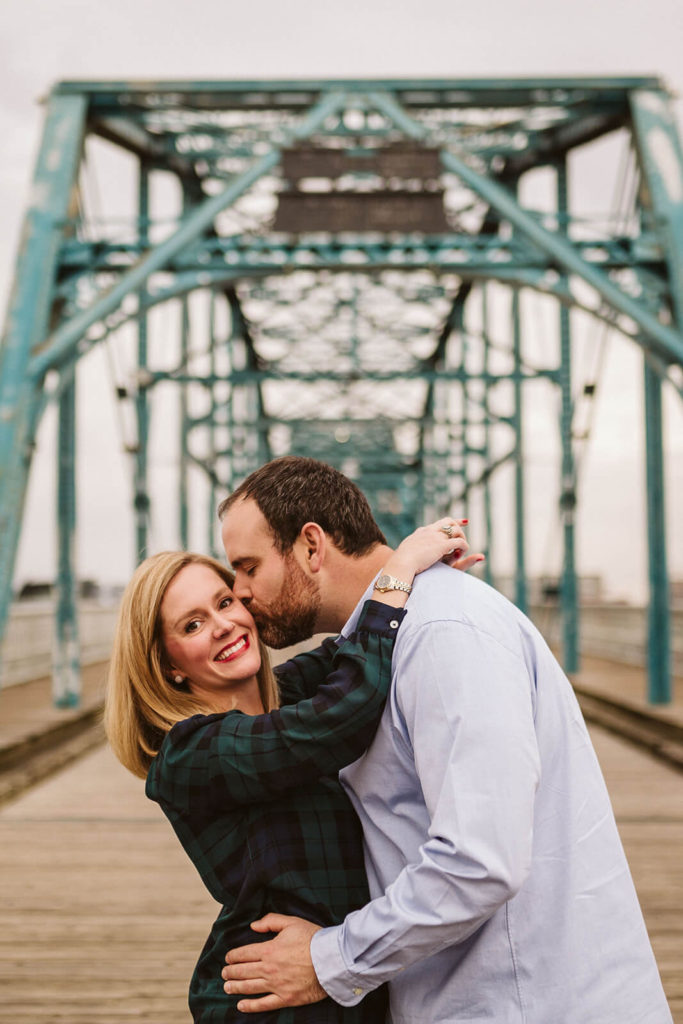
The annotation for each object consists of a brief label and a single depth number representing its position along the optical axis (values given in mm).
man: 1569
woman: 1813
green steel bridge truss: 8273
